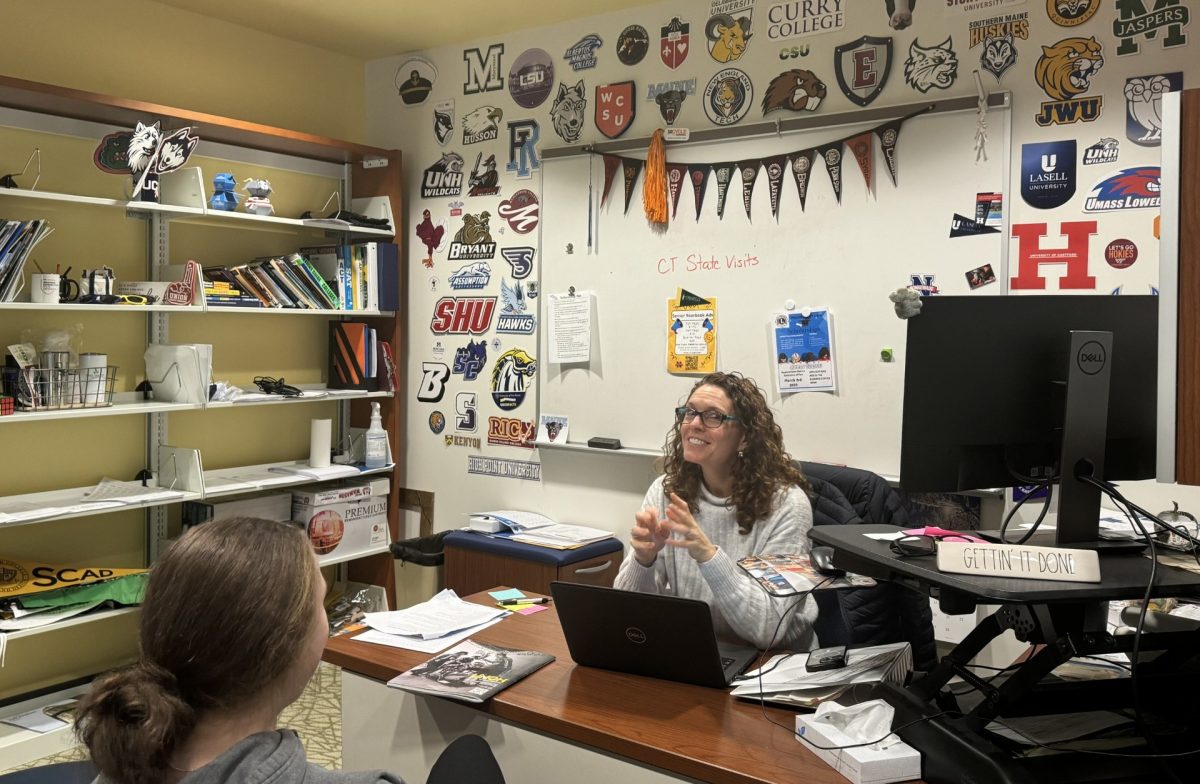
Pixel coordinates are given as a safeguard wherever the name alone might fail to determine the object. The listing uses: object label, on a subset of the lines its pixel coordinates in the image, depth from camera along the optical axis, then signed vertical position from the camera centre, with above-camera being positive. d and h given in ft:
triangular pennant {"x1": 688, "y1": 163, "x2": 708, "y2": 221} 12.09 +2.39
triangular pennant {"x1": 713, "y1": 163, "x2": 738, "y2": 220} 11.91 +2.36
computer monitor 4.99 -0.12
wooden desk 5.01 -1.96
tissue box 4.59 -1.87
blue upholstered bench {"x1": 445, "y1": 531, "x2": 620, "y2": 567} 11.93 -2.25
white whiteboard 10.52 +1.21
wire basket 10.84 -0.20
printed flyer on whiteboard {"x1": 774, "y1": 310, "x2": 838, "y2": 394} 11.22 +0.22
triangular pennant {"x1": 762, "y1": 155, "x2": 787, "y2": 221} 11.53 +2.35
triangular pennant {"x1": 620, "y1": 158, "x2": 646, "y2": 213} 12.59 +2.60
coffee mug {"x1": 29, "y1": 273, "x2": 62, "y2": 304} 10.91 +0.93
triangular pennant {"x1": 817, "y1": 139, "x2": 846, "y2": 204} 11.15 +2.41
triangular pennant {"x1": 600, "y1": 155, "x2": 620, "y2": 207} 12.78 +2.64
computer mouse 5.46 -1.08
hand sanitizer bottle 14.49 -1.08
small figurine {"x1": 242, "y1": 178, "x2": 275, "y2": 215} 12.98 +2.36
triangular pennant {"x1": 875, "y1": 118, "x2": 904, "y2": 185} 10.77 +2.56
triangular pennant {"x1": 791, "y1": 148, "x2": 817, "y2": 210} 11.35 +2.37
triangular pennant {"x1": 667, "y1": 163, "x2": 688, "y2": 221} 12.27 +2.42
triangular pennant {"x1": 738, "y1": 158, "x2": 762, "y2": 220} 11.71 +2.36
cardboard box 13.83 -2.25
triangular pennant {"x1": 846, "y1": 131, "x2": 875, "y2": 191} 10.92 +2.46
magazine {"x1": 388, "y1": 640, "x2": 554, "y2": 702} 5.84 -1.89
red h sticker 9.72 +1.18
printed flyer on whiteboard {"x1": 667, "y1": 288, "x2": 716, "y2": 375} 12.08 +0.47
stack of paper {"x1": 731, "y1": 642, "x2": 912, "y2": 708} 5.58 -1.80
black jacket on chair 7.13 -1.70
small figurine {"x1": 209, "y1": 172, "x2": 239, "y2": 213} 12.59 +2.29
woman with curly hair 6.93 -1.15
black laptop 5.66 -1.59
